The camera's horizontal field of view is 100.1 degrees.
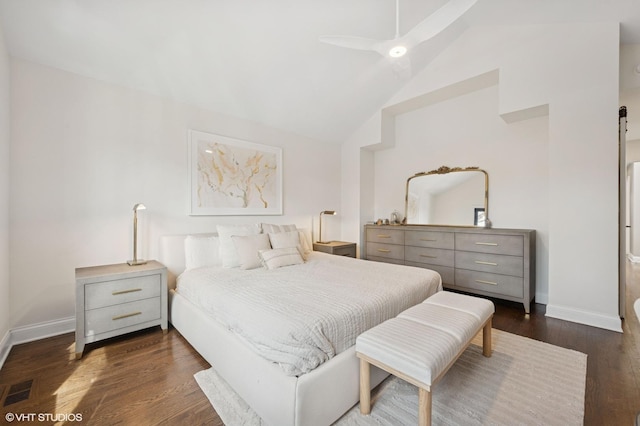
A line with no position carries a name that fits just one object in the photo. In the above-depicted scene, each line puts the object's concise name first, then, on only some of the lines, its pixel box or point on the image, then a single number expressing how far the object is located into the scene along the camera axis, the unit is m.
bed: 1.33
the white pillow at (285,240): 3.04
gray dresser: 2.97
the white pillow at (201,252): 2.78
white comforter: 1.39
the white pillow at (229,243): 2.79
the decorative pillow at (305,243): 3.65
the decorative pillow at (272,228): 3.26
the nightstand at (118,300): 2.08
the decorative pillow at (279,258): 2.77
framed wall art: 3.16
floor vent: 1.58
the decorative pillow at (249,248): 2.73
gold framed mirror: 3.71
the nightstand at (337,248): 4.08
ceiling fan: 1.67
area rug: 1.45
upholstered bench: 1.26
